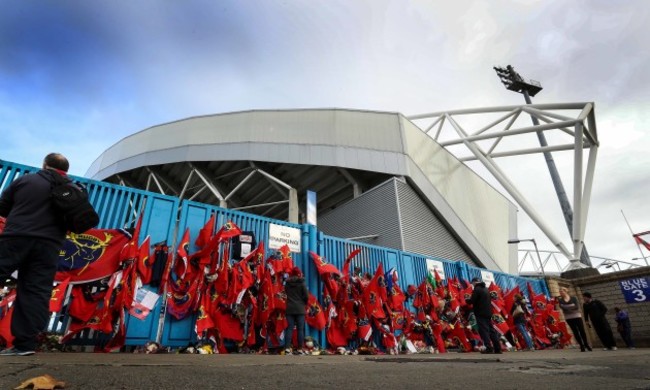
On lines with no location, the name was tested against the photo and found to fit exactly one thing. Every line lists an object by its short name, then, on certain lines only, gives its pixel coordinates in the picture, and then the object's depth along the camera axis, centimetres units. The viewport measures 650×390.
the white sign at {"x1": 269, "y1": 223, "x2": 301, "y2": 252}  698
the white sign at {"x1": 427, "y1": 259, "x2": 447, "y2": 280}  984
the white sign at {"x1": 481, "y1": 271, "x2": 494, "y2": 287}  1143
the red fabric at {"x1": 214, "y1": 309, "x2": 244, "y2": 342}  547
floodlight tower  2724
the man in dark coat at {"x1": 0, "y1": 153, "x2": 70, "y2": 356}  284
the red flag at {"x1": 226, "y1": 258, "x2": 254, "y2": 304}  565
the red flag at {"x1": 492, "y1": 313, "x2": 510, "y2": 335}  925
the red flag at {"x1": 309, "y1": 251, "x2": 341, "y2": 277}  716
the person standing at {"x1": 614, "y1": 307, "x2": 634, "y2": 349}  977
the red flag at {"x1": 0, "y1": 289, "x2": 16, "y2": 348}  385
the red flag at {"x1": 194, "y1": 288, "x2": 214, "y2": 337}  522
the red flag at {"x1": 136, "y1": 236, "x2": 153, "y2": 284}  500
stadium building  1402
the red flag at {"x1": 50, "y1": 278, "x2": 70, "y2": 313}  425
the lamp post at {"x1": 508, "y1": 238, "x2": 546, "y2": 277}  1542
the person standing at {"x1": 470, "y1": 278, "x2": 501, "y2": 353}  710
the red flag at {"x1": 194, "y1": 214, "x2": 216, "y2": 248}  583
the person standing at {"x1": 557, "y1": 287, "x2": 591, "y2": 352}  859
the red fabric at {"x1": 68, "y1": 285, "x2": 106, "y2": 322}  444
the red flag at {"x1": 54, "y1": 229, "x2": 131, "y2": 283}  456
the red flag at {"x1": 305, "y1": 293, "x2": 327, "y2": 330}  668
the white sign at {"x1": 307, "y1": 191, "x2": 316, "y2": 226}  1142
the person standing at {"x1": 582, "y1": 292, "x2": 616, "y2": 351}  880
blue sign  1032
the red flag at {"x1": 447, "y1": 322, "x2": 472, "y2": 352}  870
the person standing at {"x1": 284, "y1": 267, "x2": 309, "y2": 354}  590
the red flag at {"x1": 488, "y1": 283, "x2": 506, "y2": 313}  968
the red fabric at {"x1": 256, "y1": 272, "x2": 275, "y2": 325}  597
